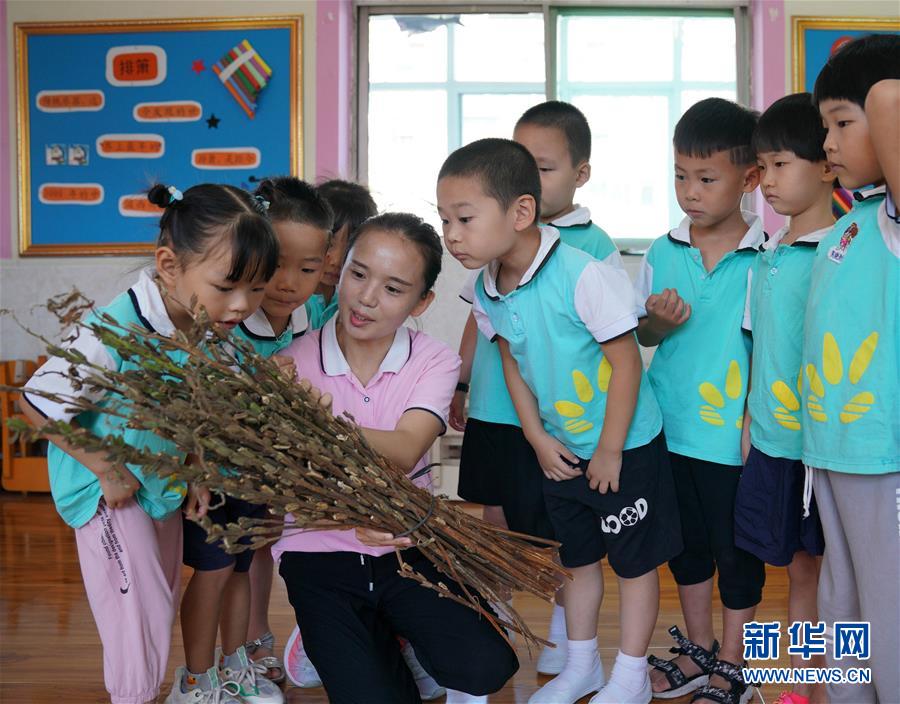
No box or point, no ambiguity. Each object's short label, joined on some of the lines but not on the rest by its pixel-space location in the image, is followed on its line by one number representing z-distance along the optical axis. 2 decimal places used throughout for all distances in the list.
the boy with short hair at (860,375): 1.49
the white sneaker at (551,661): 2.12
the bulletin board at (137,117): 4.35
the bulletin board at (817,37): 4.21
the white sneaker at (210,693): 1.81
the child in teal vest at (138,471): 1.64
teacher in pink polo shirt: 1.73
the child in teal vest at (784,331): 1.75
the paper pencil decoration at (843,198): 3.68
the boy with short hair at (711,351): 1.90
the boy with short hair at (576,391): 1.78
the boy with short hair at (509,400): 2.08
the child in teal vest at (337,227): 2.21
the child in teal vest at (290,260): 1.91
